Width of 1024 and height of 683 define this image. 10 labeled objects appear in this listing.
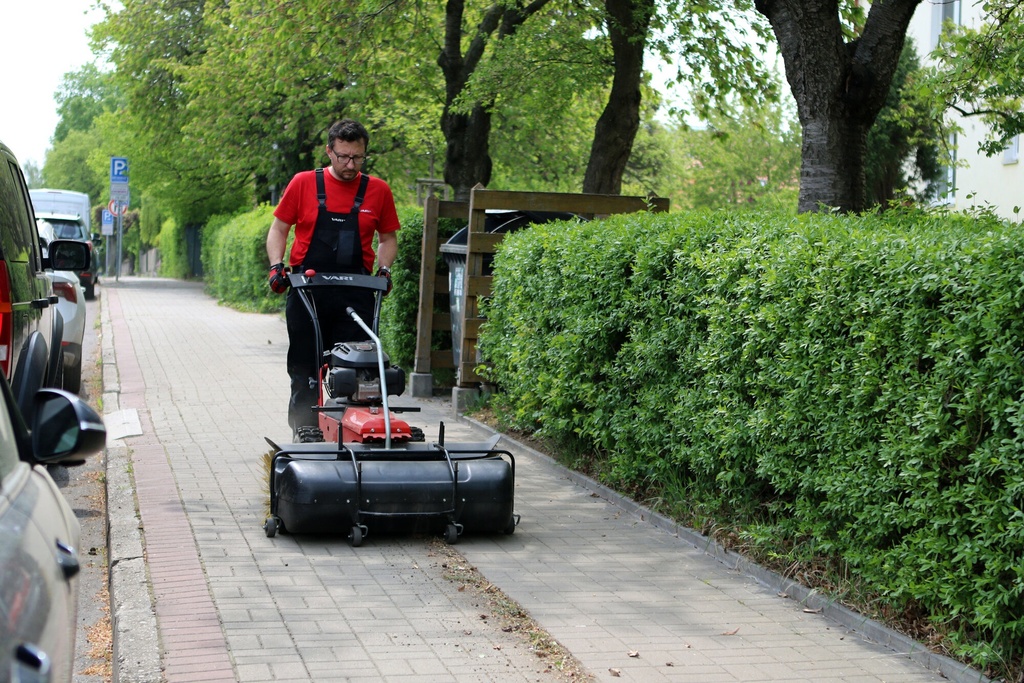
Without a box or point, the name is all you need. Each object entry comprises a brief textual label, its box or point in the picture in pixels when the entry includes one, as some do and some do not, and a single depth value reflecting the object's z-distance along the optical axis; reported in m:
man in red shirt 7.80
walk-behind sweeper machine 6.54
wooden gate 11.44
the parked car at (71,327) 11.48
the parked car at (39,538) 2.36
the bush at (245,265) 27.48
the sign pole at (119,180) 33.56
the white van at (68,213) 30.09
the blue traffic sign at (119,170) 33.50
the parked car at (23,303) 6.56
